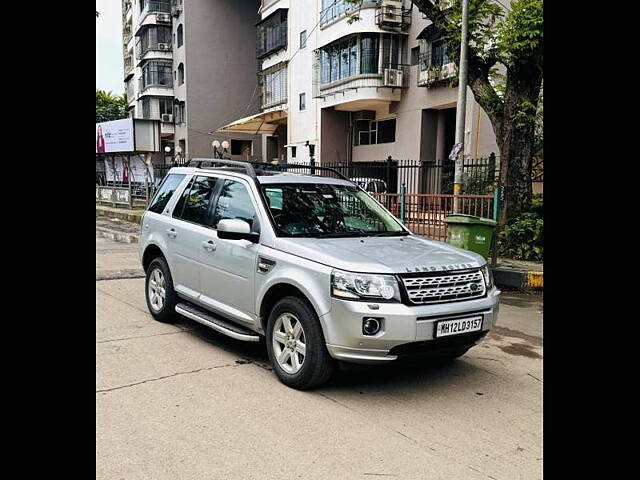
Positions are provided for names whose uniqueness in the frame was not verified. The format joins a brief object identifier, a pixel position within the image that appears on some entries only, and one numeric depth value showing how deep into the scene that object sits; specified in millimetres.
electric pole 12125
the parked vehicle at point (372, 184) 14445
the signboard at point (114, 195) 22234
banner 21045
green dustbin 8625
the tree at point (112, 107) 62500
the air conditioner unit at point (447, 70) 21188
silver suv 4145
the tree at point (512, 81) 10539
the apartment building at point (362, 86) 23219
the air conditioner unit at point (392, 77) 24469
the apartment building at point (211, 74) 41562
